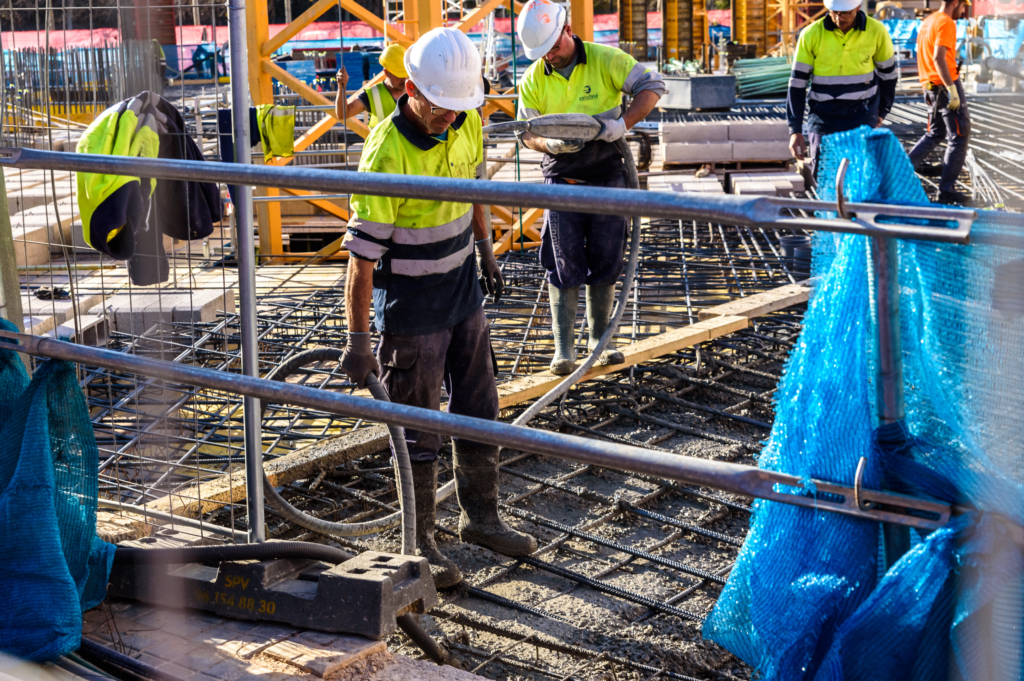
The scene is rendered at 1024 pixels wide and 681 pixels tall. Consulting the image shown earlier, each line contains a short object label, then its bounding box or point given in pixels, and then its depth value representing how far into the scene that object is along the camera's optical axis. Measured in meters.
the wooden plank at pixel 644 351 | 5.47
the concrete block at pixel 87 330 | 6.19
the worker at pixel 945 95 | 9.48
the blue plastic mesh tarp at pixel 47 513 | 2.59
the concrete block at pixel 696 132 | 12.05
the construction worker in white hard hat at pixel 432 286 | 3.50
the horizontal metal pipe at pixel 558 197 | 1.67
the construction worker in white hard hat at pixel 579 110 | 5.41
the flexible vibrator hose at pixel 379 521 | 3.30
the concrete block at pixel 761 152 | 11.68
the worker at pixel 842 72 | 7.25
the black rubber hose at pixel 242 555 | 2.95
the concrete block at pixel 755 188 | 10.37
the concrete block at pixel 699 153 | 11.81
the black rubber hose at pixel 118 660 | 2.59
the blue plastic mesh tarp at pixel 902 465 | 1.69
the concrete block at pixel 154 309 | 6.71
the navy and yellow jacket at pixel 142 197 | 3.22
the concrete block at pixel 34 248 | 6.71
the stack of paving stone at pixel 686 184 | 10.75
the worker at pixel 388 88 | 6.07
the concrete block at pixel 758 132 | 11.83
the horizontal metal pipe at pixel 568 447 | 1.76
